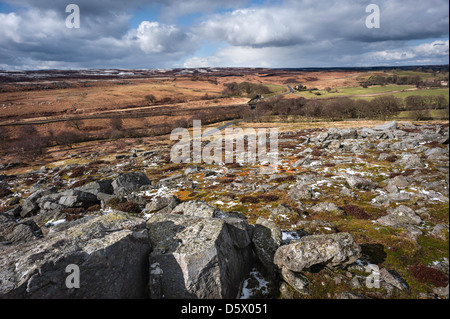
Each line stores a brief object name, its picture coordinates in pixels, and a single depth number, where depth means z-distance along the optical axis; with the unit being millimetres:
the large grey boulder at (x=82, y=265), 5453
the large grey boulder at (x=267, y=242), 8602
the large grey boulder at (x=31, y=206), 18734
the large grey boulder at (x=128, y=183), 22011
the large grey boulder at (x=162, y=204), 16484
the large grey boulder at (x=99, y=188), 20984
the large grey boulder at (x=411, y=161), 18353
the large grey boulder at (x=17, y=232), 12430
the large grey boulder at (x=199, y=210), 11670
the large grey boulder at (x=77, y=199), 18703
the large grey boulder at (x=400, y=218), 11230
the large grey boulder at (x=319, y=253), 7746
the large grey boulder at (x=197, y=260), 6523
